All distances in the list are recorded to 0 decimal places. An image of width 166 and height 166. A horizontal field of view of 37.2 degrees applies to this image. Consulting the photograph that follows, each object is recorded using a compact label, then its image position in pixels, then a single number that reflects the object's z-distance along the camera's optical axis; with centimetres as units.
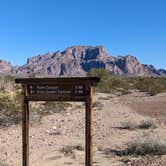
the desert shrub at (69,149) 799
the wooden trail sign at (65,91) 584
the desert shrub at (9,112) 1155
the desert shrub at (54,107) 1510
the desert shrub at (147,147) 747
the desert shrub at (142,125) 1109
